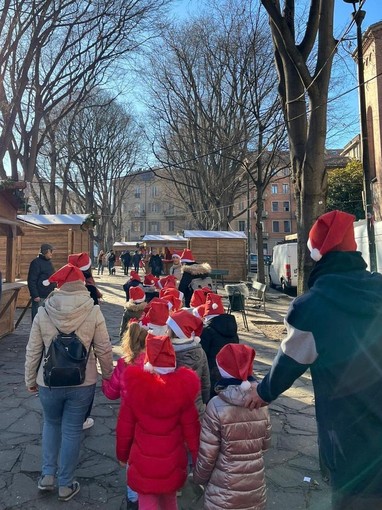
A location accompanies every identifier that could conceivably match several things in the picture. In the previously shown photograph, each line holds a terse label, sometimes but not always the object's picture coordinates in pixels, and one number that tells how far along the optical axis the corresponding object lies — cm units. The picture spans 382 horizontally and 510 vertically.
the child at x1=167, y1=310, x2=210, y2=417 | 319
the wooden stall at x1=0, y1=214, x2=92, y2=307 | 1315
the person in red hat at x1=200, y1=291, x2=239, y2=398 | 399
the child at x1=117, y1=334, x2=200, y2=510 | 246
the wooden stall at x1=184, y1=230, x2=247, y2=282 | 2027
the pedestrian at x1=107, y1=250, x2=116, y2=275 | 2830
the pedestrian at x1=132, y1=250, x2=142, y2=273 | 2513
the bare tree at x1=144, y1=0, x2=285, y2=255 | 1678
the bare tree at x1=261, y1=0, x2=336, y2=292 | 754
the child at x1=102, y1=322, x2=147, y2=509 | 337
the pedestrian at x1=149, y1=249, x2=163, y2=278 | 2092
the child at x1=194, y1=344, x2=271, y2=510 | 230
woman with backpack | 306
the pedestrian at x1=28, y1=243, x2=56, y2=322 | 789
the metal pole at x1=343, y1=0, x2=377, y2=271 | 1034
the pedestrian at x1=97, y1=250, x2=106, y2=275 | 2873
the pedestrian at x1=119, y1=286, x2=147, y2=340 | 539
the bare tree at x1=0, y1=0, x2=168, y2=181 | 1170
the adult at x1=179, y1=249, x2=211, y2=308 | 753
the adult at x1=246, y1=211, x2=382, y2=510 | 180
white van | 1792
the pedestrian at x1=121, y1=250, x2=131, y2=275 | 2794
